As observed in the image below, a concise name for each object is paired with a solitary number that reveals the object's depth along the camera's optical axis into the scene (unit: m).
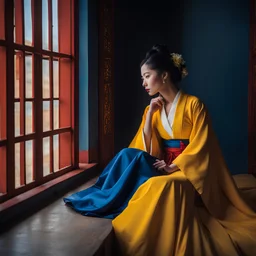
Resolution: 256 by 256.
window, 2.26
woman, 2.14
